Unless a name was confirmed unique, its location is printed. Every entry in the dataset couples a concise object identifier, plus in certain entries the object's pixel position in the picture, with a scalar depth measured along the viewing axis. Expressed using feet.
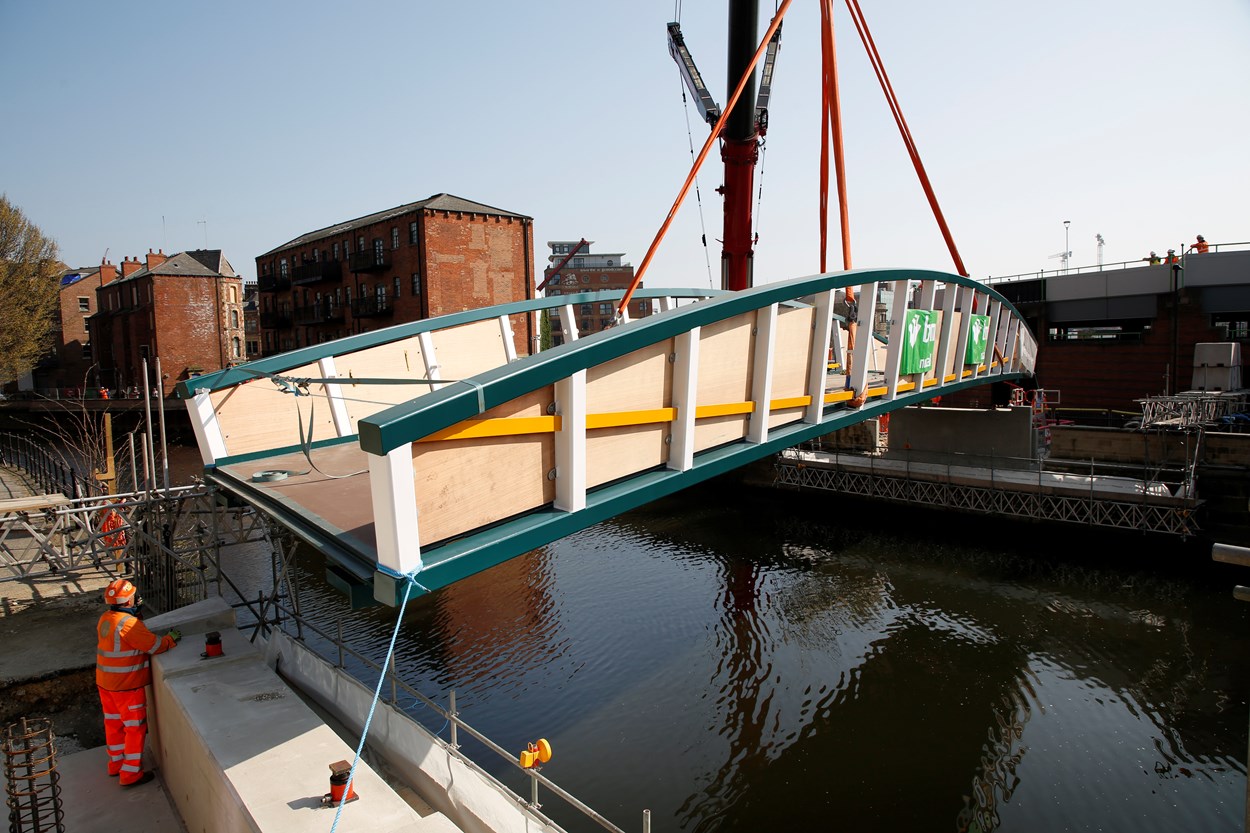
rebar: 20.61
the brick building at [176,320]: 164.66
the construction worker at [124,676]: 23.06
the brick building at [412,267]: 125.59
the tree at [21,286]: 100.89
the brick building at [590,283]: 305.94
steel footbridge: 15.20
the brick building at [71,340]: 208.95
